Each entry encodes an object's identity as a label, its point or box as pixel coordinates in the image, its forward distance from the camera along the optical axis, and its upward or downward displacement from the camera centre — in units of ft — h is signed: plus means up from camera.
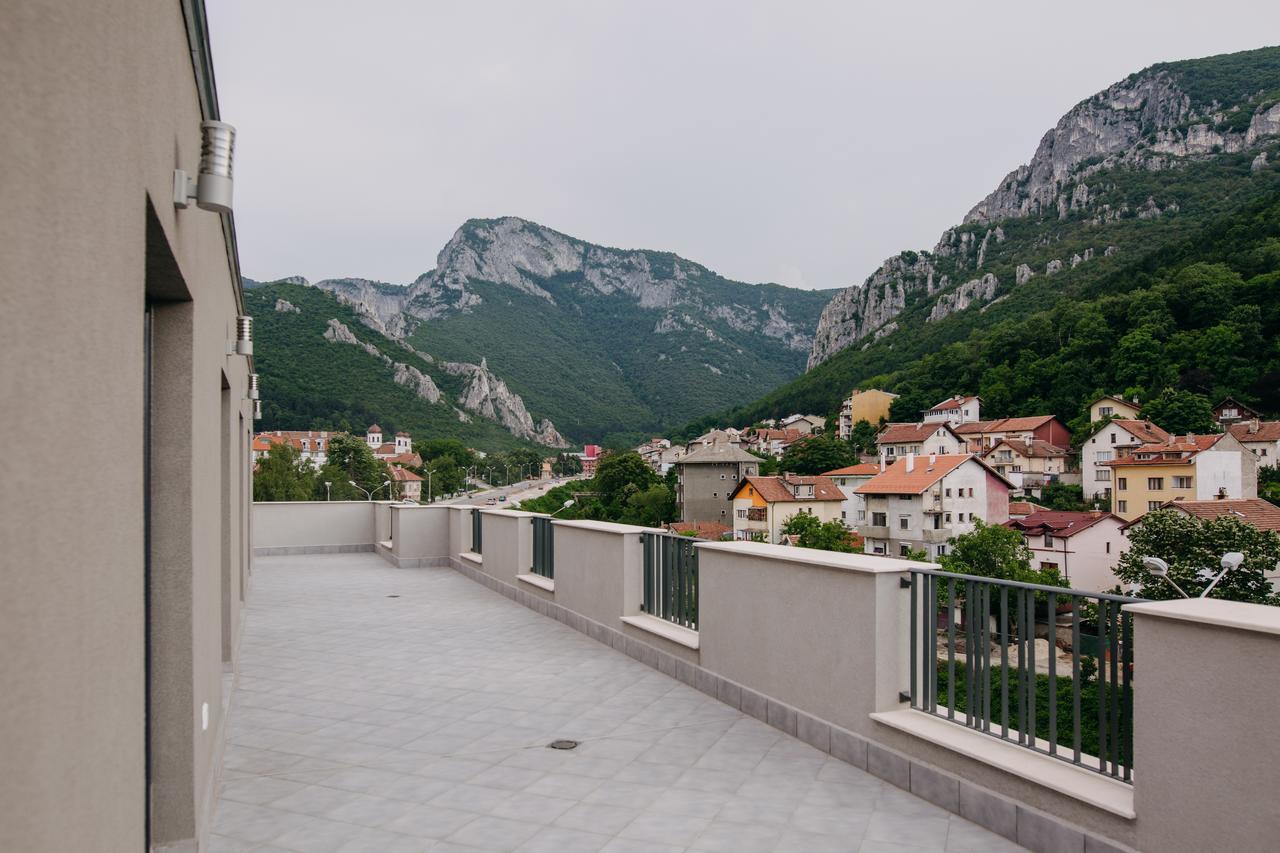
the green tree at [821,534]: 197.06 -25.56
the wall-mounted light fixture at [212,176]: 9.13 +3.11
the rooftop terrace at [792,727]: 9.61 -5.69
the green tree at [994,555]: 156.21 -24.32
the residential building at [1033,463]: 226.79 -8.52
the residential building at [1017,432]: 229.66 +0.50
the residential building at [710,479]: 276.21 -15.88
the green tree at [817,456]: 268.62 -7.69
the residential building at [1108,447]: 198.08 -3.66
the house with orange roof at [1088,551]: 166.30 -25.14
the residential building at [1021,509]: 212.02 -20.65
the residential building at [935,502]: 197.77 -17.63
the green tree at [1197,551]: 118.73 -19.00
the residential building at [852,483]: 241.55 -15.71
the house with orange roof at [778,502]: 232.12 -20.42
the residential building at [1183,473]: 181.27 -9.66
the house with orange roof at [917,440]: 250.16 -2.16
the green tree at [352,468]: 218.79 -9.69
